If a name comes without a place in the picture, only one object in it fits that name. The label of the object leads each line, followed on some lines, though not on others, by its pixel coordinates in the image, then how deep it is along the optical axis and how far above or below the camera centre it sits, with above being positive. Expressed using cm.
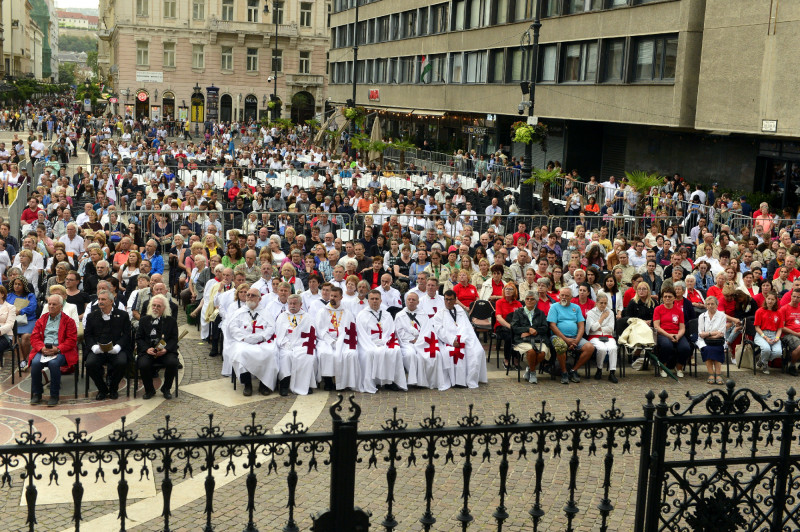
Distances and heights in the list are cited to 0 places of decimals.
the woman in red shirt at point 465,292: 1496 -246
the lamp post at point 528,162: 2658 -30
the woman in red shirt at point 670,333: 1360 -272
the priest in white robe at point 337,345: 1224 -290
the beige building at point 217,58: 7838 +739
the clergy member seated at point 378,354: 1241 -297
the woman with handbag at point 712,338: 1349 -273
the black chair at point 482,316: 1442 -277
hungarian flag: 4883 +431
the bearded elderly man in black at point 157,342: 1148 -278
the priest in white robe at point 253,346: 1188 -287
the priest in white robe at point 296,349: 1204 -292
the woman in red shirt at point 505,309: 1370 -252
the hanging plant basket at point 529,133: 2720 +63
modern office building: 2558 +277
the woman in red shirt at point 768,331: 1386 -266
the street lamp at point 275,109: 7949 +280
